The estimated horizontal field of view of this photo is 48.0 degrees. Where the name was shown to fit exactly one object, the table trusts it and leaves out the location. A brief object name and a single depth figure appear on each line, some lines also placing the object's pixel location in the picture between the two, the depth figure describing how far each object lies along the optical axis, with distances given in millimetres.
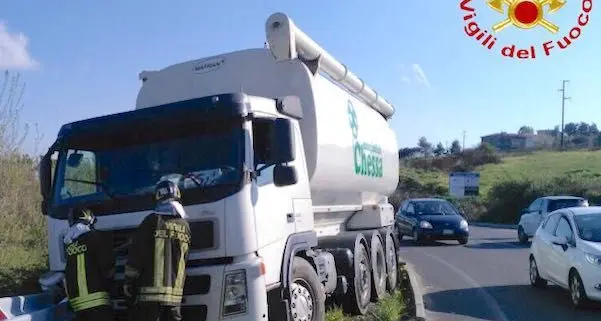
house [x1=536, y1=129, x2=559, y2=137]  135875
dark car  22469
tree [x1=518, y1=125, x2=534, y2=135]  143575
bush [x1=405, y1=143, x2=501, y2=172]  81625
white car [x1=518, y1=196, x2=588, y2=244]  22469
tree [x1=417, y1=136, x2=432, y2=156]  100844
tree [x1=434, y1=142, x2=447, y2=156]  96450
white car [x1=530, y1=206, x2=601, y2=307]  9617
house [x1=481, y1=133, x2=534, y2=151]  119588
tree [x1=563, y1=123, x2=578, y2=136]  136962
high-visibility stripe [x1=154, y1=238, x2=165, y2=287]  5369
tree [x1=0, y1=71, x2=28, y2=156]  11570
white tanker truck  5785
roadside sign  56562
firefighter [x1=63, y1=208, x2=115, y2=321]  5488
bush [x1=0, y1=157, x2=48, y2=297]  10180
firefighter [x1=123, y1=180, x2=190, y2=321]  5375
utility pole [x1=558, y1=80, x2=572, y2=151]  83562
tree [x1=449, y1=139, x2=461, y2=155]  100038
